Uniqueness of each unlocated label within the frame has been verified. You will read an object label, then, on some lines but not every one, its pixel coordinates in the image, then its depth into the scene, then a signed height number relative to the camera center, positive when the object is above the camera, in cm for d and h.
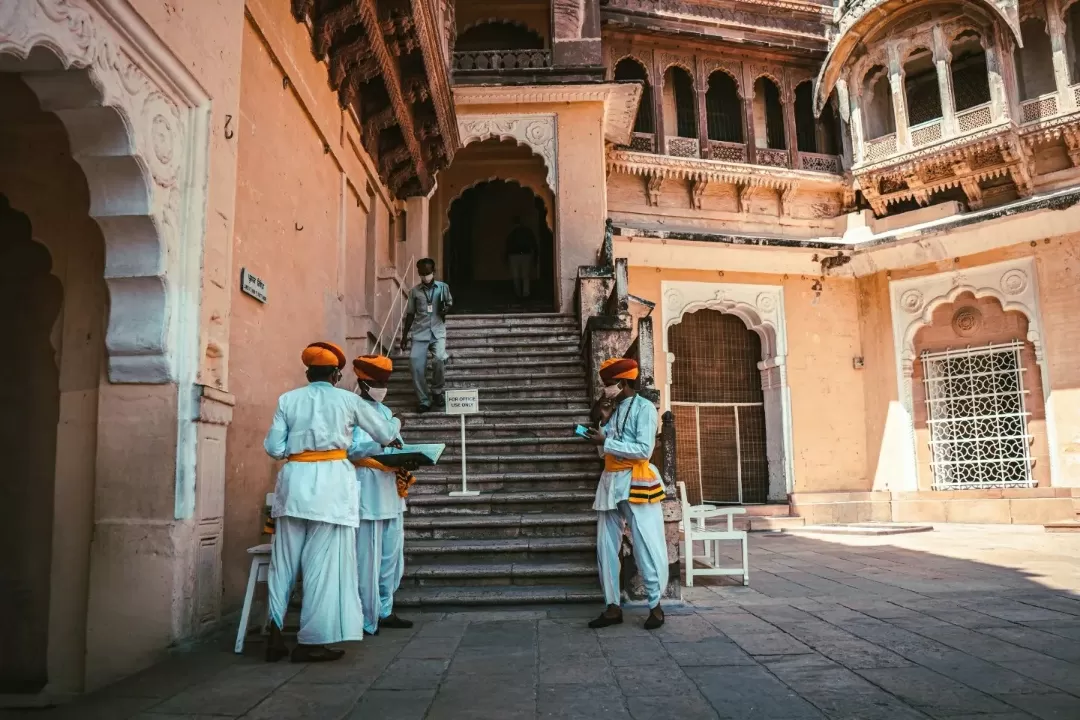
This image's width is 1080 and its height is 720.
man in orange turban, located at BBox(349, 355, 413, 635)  531 -30
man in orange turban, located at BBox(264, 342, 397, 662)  457 -23
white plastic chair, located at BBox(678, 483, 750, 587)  696 -67
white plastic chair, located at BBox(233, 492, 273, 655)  463 -63
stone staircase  632 -16
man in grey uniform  946 +160
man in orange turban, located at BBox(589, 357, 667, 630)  537 -17
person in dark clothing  1664 +436
